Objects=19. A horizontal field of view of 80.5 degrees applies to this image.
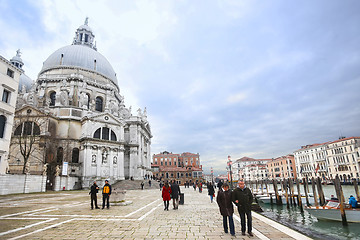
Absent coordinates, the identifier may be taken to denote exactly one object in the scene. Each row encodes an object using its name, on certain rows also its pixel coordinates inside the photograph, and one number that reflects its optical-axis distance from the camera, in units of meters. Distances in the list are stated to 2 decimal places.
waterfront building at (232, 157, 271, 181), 106.59
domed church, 35.38
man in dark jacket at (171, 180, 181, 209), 11.03
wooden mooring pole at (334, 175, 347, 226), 12.52
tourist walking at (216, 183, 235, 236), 5.98
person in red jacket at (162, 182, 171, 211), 10.90
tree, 34.84
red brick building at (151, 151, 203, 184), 81.69
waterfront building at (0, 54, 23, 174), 20.88
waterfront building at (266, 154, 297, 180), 88.44
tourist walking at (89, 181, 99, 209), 10.78
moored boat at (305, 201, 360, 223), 12.73
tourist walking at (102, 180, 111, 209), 10.95
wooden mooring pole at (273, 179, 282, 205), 22.44
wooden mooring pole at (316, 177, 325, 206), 17.12
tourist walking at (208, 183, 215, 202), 15.20
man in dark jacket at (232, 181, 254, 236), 6.02
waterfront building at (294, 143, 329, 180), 70.40
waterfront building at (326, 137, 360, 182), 59.23
